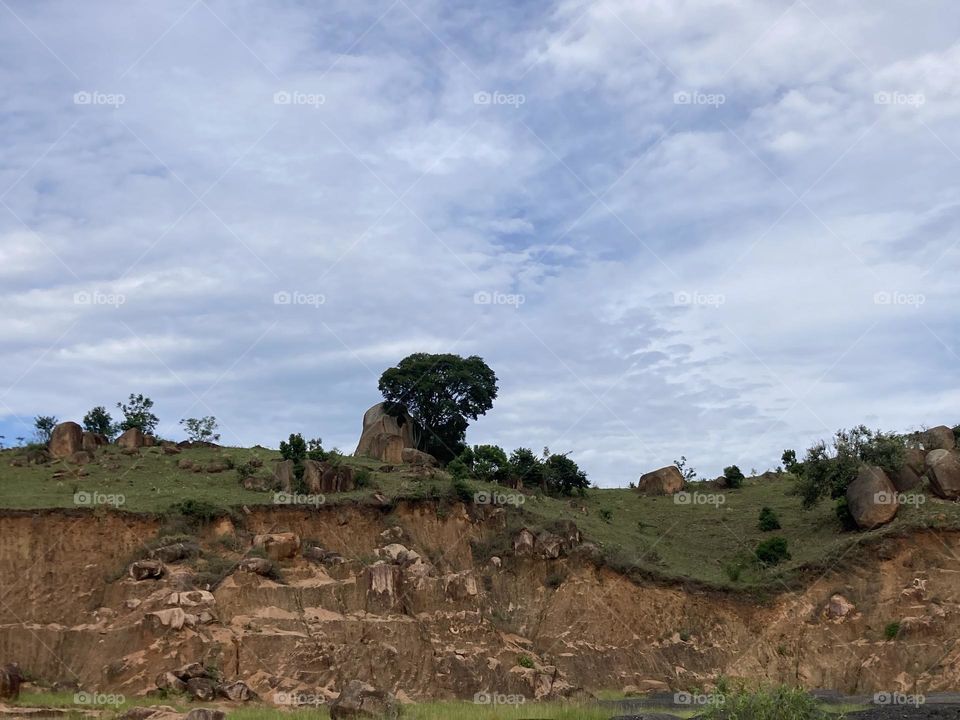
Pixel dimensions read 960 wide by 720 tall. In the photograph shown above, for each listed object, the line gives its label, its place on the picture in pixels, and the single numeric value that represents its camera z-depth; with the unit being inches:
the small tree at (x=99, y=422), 2760.8
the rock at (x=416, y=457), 2251.7
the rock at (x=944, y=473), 1958.7
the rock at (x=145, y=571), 1577.3
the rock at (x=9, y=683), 1315.2
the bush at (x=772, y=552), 1967.3
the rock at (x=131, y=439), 2192.4
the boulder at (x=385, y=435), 2338.8
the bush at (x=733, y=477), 2687.0
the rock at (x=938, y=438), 2160.4
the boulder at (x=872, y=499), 1937.7
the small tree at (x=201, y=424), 2751.0
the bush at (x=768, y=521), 2191.4
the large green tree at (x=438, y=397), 2615.7
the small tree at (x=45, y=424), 2837.1
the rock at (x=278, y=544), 1678.2
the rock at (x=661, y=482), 2588.6
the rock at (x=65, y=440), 2075.5
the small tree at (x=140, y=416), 2768.2
